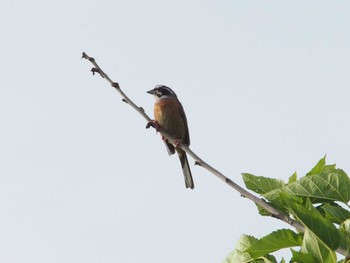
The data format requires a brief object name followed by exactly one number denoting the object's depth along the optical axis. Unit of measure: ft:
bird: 65.57
